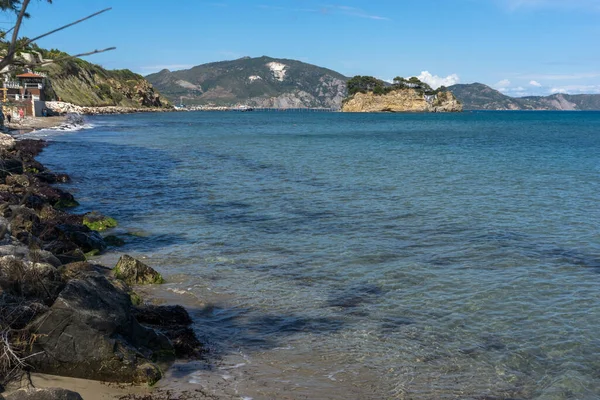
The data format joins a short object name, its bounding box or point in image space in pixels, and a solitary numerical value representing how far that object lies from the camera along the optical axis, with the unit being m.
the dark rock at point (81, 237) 16.56
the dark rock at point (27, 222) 15.19
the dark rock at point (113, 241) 17.81
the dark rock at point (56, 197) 23.52
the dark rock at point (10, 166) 25.15
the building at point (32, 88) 98.38
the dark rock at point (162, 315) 10.91
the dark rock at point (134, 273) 13.79
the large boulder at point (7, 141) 37.82
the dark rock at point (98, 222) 20.41
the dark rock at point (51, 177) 30.10
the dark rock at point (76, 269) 10.59
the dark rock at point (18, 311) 8.26
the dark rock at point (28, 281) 9.25
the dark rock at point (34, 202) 19.84
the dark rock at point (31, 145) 43.59
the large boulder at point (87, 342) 8.28
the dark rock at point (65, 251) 13.63
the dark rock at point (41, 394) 6.60
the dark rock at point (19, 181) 23.45
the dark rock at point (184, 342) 9.87
